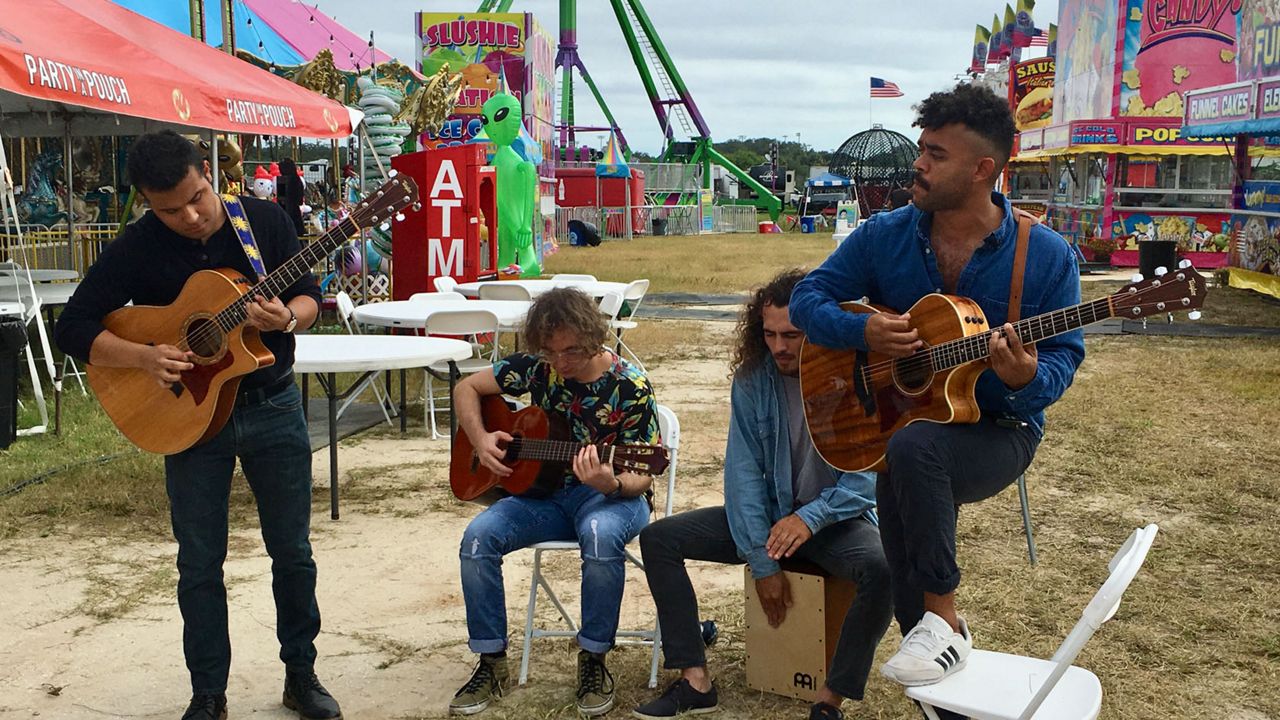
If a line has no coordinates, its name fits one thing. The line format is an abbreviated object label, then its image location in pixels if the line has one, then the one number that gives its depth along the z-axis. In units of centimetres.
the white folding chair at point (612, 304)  909
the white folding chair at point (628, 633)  389
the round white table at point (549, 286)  1028
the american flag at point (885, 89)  5334
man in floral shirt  376
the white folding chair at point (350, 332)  803
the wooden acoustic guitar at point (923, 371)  301
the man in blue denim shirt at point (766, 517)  364
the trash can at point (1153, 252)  1618
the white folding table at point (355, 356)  582
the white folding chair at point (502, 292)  976
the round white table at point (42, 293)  892
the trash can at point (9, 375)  752
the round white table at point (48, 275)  1088
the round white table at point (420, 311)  760
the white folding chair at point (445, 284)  1011
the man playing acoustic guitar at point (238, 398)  349
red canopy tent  712
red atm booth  1153
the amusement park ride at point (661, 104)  4722
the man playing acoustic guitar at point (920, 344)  298
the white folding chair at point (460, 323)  744
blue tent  5388
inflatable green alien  1541
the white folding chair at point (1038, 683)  245
